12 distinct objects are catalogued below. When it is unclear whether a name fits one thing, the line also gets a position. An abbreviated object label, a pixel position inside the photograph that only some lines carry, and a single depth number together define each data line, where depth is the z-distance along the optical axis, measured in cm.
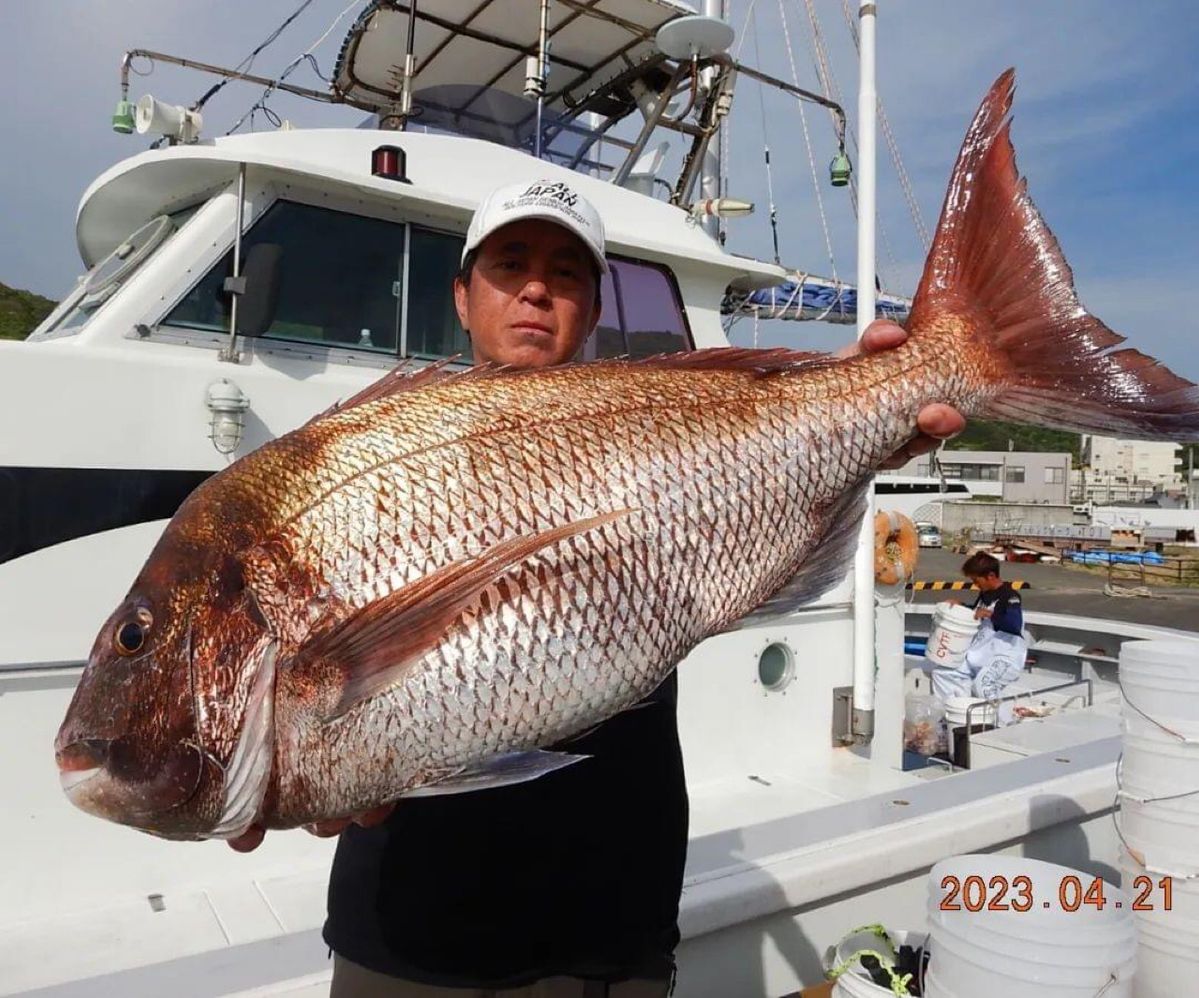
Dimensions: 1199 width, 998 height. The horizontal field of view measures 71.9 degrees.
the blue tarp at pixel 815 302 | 651
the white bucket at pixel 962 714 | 600
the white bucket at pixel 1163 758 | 285
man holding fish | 150
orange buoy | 458
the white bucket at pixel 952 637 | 768
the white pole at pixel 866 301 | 443
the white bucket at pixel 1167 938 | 274
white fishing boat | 276
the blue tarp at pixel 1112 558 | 3325
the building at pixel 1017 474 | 7125
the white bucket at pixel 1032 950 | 226
